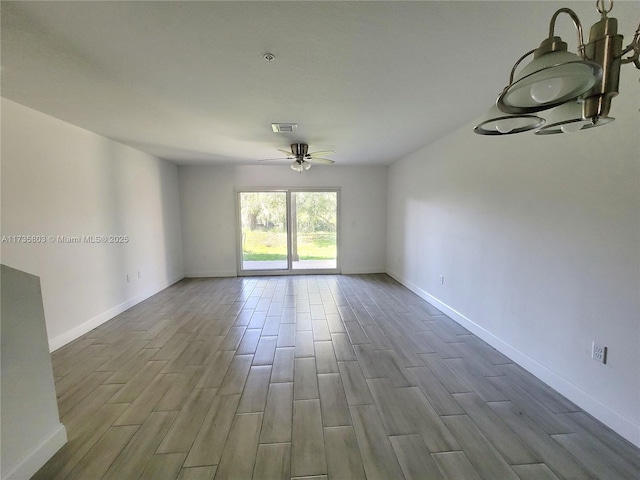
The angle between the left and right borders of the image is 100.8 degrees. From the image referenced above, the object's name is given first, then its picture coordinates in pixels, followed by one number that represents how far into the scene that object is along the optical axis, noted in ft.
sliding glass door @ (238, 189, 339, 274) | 19.31
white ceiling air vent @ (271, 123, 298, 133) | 9.91
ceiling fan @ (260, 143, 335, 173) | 12.42
